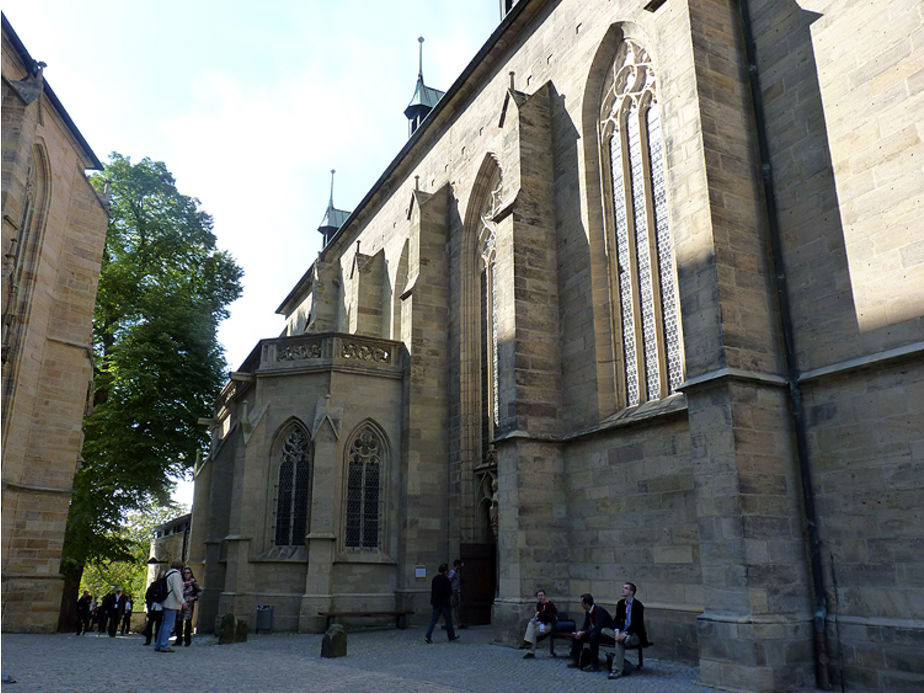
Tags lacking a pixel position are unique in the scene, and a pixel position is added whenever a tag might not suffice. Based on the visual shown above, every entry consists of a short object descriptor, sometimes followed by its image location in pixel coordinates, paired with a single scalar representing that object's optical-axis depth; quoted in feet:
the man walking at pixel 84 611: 65.78
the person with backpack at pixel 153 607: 41.91
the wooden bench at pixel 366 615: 50.90
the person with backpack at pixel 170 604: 39.63
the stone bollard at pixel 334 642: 37.45
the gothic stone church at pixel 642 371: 28.43
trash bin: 51.65
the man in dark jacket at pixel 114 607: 62.95
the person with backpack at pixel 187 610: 44.65
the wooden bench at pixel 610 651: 31.50
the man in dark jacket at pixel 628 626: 30.97
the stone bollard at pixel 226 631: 45.70
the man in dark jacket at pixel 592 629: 32.73
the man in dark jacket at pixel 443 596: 44.27
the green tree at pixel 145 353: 69.72
